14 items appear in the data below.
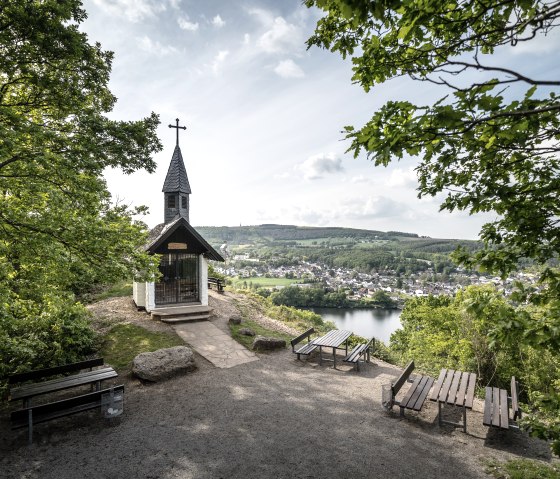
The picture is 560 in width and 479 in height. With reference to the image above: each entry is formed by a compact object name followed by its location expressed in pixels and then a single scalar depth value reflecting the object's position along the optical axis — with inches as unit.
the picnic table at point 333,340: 390.0
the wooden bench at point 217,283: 795.0
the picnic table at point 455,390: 240.5
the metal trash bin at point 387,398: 266.7
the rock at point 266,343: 445.7
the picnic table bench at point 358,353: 372.6
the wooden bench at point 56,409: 211.8
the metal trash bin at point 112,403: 248.7
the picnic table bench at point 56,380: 238.4
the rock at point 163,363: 328.6
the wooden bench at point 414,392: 253.1
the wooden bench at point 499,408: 219.9
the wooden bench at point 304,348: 405.7
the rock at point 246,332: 494.7
